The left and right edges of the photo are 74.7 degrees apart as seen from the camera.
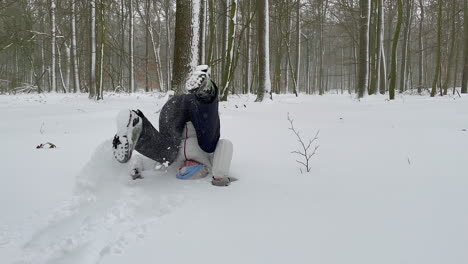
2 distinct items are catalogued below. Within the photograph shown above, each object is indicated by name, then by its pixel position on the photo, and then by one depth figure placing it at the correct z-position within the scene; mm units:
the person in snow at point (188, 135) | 2484
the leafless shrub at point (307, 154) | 2758
